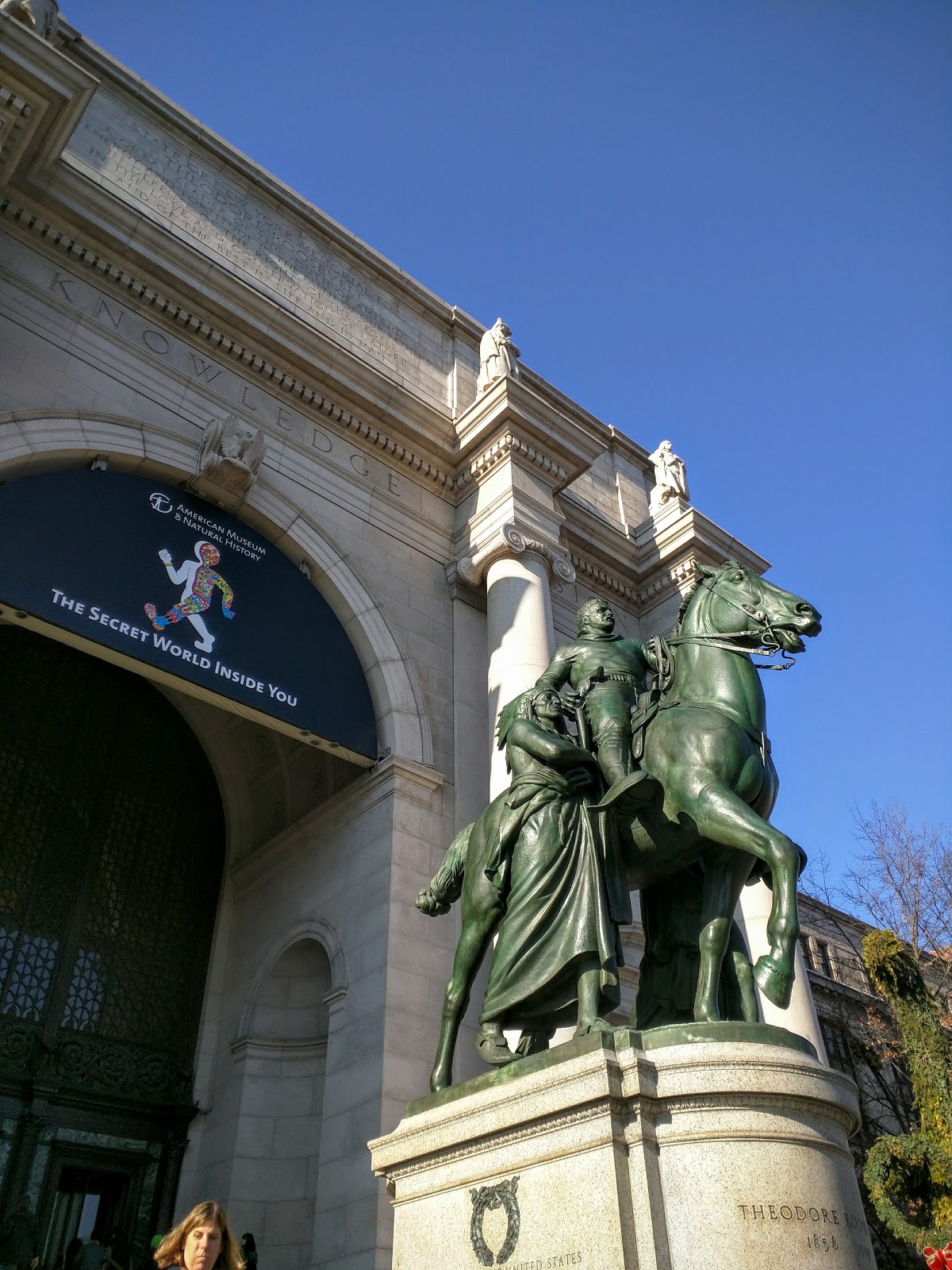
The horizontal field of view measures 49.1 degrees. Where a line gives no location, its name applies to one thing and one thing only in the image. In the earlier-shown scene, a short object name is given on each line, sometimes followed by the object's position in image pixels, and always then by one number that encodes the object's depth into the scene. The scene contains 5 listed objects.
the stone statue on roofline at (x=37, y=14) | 10.91
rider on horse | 6.00
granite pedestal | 4.12
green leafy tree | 14.46
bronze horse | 5.18
